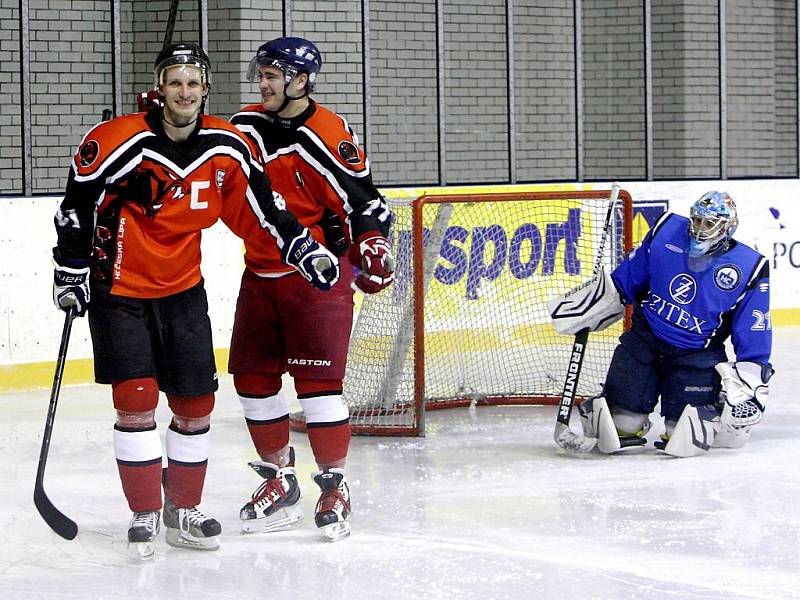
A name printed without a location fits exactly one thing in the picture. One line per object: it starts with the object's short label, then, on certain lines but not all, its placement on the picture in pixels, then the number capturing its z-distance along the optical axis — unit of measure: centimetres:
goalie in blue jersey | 1031
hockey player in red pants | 806
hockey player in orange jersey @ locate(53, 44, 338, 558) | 731
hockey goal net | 1215
